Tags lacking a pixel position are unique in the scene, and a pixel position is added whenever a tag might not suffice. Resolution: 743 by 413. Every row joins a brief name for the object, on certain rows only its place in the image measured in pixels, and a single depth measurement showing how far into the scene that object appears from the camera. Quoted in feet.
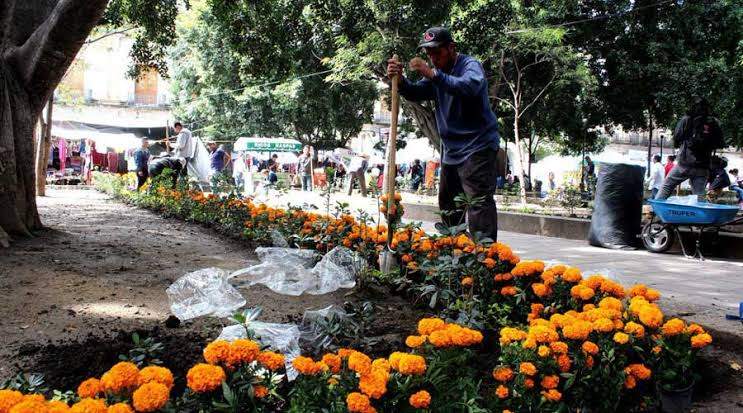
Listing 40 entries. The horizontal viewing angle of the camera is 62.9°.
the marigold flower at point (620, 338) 6.82
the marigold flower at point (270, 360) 5.31
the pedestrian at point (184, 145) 39.68
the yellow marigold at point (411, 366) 5.26
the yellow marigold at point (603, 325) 6.94
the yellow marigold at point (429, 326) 6.21
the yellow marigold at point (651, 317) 7.27
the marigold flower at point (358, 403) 4.83
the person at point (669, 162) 49.03
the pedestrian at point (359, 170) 64.59
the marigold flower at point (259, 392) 5.10
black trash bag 25.31
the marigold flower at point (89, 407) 4.29
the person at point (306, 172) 75.25
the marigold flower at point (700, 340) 7.33
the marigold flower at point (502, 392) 5.97
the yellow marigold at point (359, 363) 5.29
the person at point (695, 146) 24.86
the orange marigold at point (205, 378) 4.77
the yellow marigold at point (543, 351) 6.31
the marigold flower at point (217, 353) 5.10
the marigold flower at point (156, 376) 4.76
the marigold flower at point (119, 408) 4.32
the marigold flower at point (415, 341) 6.02
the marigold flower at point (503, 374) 6.14
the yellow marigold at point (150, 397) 4.44
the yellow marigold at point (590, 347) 6.54
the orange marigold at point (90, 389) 4.82
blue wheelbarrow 21.80
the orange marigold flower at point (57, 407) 4.36
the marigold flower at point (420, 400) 5.08
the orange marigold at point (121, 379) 4.68
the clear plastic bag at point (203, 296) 10.30
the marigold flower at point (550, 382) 6.20
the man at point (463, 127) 12.19
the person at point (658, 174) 53.37
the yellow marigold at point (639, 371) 6.89
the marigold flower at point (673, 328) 7.39
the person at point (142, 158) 49.85
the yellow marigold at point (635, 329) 7.13
